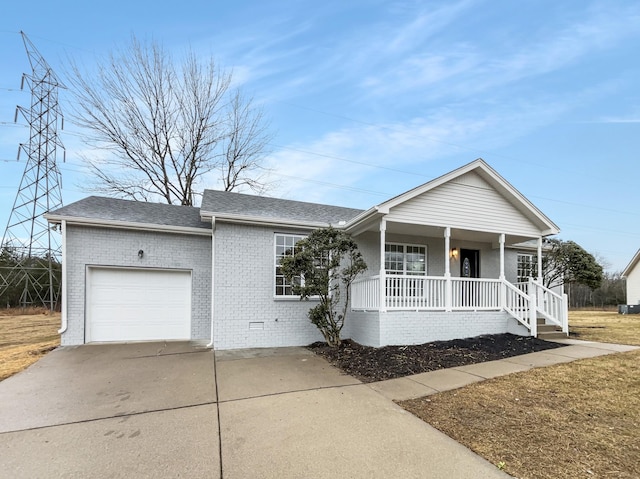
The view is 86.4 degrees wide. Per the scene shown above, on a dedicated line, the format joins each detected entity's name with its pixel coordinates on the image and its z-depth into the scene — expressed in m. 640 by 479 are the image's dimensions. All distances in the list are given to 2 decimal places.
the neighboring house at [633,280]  25.75
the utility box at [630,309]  22.36
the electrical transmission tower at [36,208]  17.33
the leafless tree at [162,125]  17.03
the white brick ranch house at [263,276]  8.83
